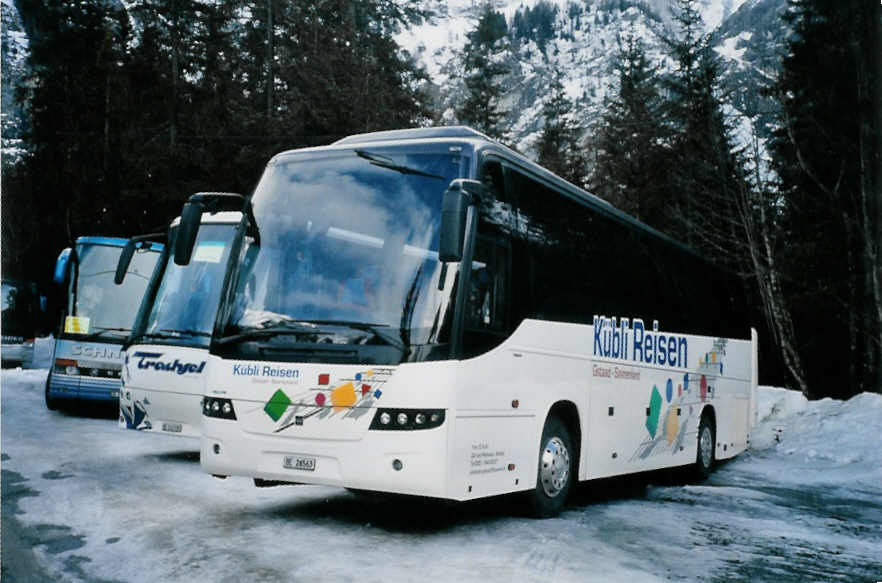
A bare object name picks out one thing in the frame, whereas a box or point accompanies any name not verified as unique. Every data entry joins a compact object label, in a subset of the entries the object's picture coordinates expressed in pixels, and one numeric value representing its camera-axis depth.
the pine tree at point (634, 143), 46.47
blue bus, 17.20
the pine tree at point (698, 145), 28.33
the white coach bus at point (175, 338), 12.05
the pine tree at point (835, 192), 21.86
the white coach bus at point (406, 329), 7.63
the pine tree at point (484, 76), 56.66
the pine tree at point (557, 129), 66.19
